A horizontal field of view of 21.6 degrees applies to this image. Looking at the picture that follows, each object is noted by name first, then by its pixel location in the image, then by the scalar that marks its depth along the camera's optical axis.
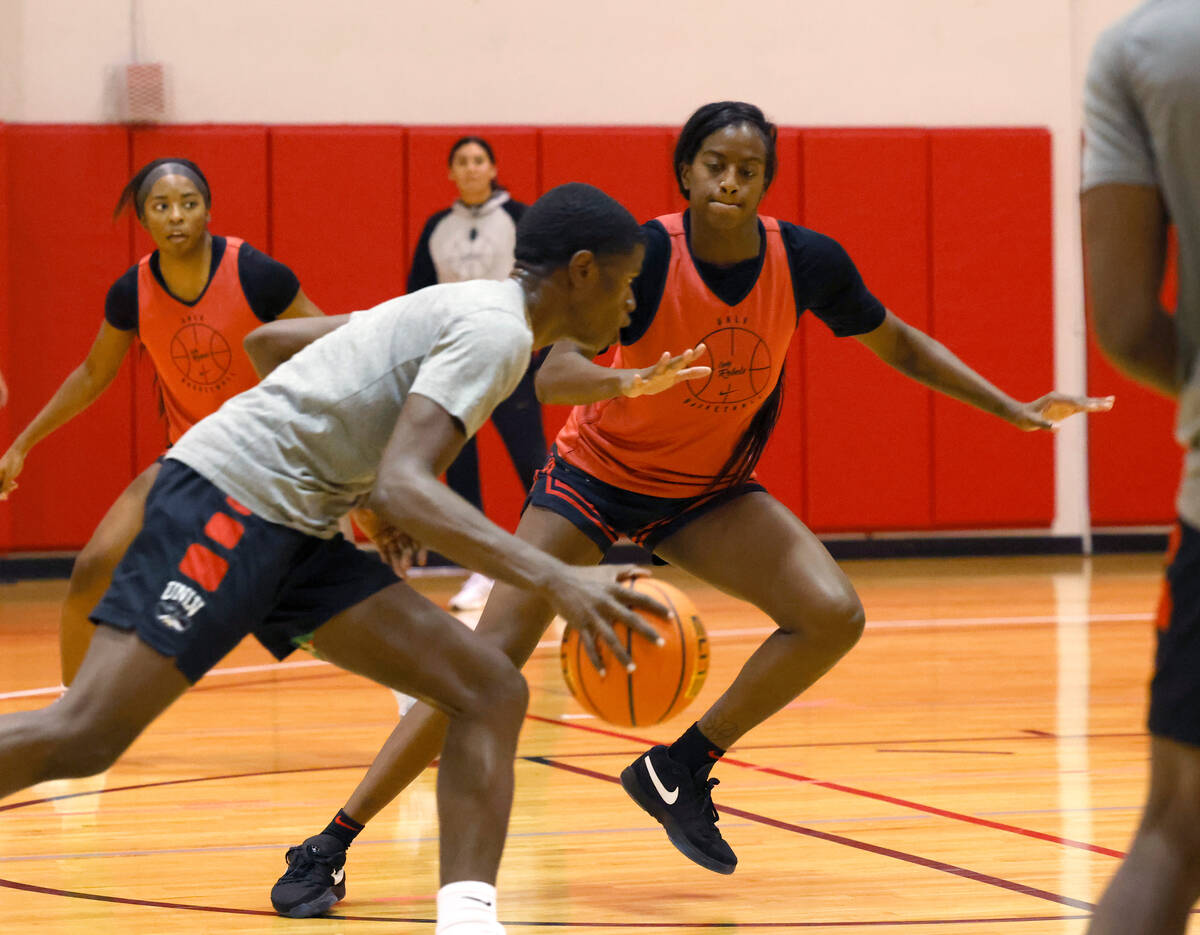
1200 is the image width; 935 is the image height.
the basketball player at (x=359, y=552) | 4.93
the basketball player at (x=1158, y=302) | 3.52
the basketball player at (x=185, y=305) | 10.20
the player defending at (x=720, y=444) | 6.97
